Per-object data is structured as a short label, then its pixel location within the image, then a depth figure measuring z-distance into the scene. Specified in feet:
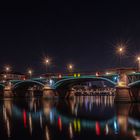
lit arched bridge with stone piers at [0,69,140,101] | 192.34
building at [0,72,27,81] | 539.86
